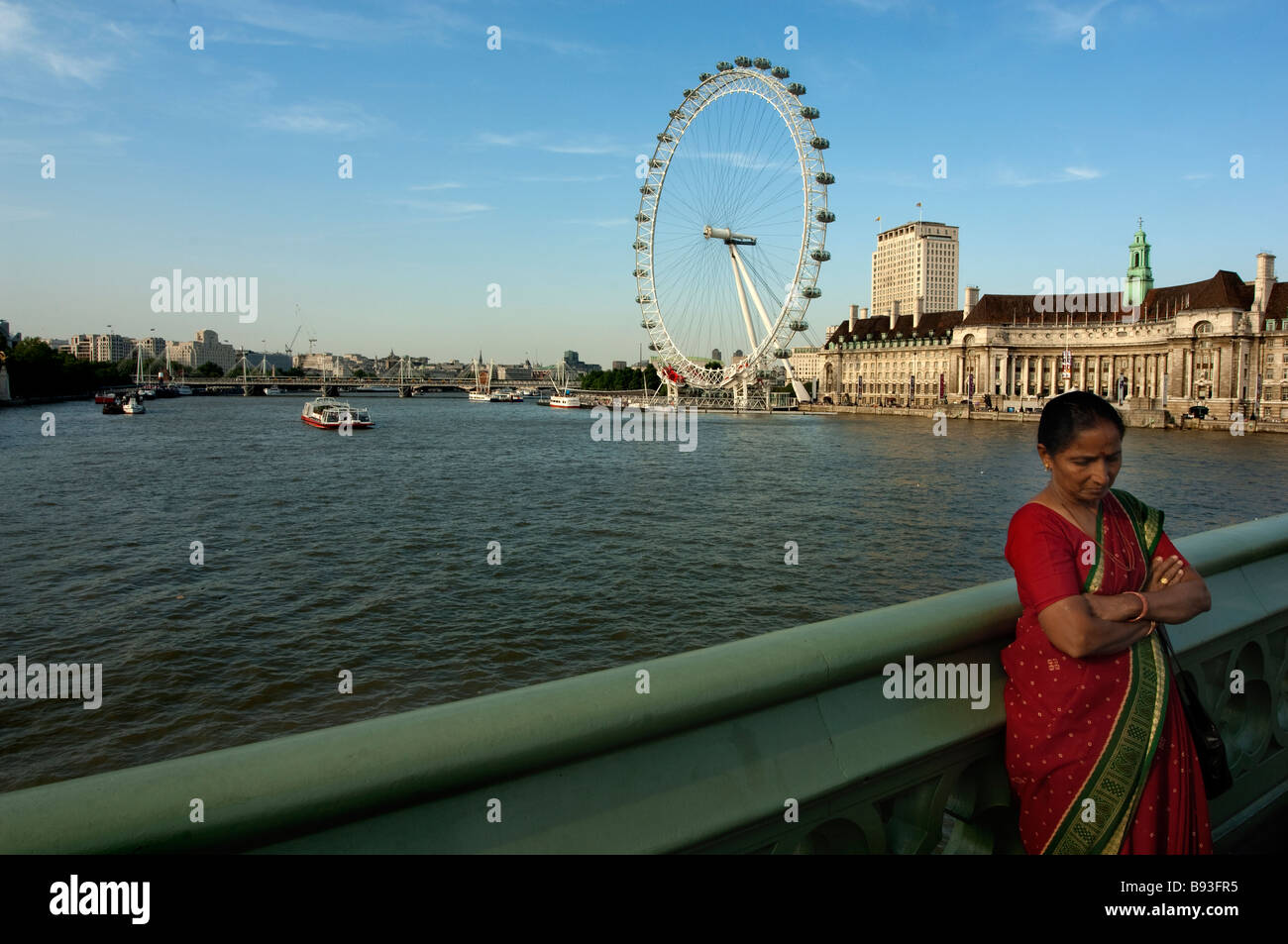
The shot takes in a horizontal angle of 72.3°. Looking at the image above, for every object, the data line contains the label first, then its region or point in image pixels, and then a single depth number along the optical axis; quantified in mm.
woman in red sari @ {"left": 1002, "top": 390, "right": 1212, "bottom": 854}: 1851
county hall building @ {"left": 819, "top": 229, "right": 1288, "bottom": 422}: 81812
